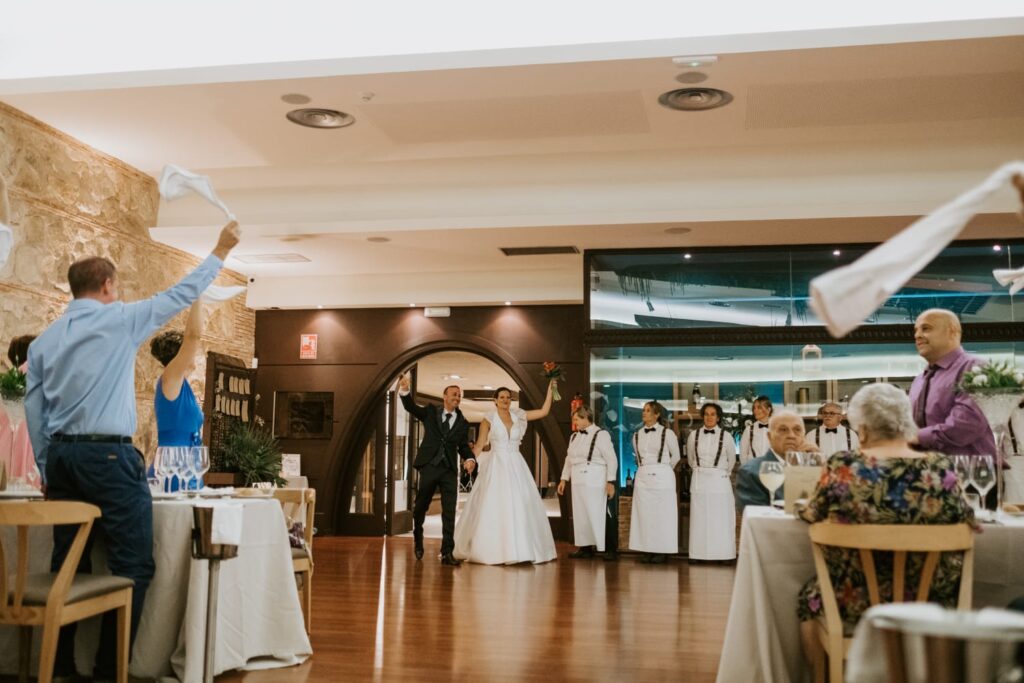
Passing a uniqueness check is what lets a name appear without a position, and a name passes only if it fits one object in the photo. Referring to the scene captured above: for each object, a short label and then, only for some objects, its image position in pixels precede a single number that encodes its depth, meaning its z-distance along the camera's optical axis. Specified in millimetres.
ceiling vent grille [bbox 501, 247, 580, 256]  10109
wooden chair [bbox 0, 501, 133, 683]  3311
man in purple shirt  4137
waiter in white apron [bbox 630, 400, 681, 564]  9578
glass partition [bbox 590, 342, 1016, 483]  9758
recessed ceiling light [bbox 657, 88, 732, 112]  7105
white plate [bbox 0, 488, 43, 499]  4365
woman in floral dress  3037
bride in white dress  9141
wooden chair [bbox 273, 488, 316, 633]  5105
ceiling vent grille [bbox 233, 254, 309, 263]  10766
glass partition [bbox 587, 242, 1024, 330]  9531
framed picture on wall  12461
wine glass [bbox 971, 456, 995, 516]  3586
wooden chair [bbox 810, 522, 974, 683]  2912
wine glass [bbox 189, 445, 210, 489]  4301
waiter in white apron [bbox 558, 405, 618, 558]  9727
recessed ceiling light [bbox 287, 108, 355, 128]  7566
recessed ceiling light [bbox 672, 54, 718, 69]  6430
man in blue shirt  3787
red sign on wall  12609
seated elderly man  4395
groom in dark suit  8938
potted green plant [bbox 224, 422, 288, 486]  7043
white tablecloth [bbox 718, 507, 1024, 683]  3465
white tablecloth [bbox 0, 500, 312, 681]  4059
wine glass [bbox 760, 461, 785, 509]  3742
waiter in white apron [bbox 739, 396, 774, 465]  9648
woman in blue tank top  4395
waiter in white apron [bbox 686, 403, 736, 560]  9438
